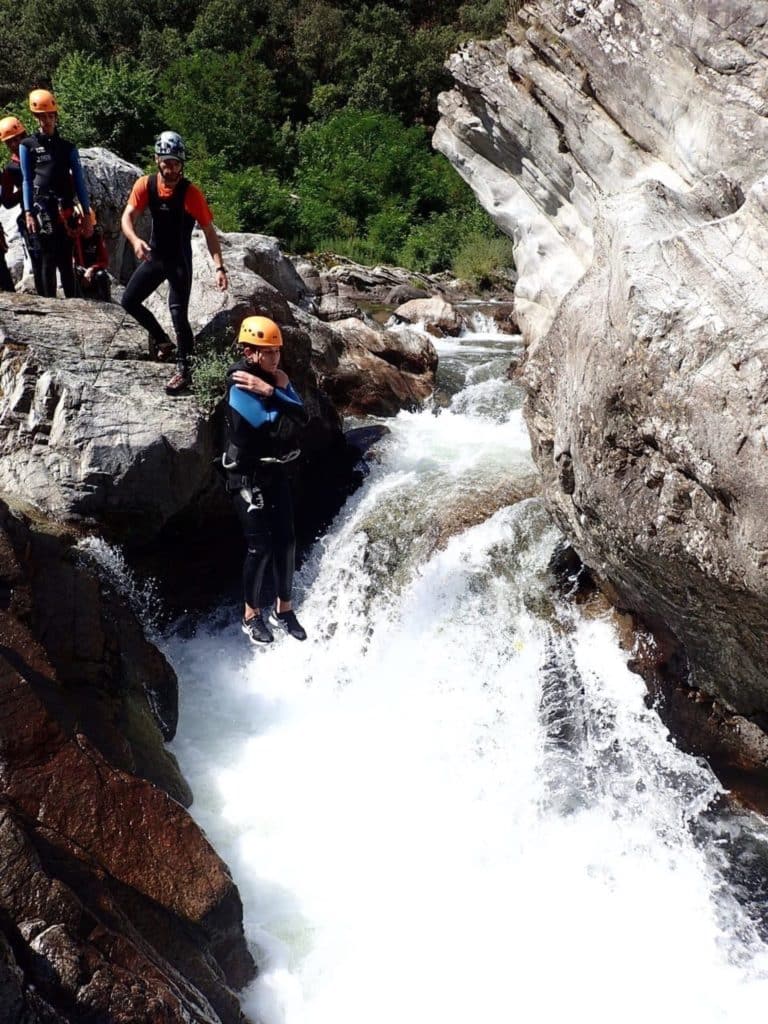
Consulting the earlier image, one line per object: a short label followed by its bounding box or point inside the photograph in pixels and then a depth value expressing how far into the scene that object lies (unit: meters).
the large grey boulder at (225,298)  8.11
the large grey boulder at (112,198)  10.47
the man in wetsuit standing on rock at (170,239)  6.25
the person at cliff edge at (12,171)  7.41
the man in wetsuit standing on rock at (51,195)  7.09
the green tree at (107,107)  25.39
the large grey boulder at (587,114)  6.57
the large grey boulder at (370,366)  10.81
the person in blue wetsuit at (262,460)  5.25
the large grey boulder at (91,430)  6.72
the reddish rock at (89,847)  3.26
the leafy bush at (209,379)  7.47
